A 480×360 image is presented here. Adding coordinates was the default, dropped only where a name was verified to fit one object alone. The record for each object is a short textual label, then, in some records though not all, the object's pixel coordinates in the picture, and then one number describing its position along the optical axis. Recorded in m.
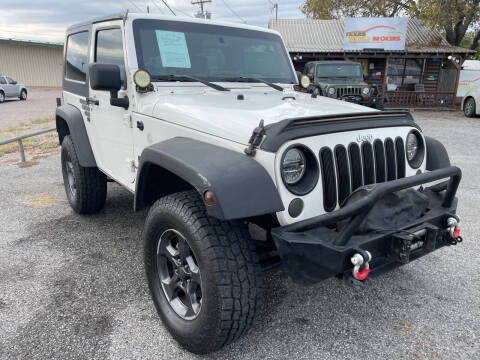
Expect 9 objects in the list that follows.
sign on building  19.23
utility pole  30.02
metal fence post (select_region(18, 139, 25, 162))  7.19
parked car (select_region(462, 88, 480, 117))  14.01
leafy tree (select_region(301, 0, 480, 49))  19.69
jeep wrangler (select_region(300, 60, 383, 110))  12.51
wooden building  19.45
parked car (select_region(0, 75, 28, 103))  23.14
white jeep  1.97
